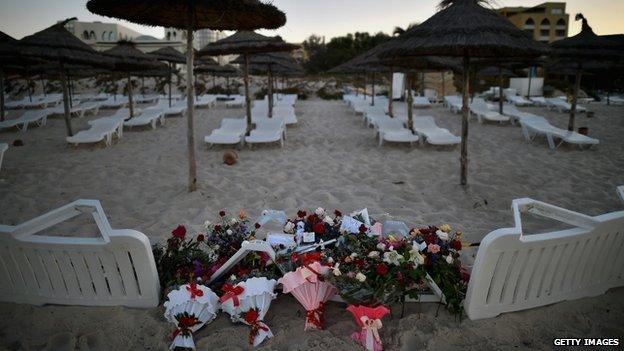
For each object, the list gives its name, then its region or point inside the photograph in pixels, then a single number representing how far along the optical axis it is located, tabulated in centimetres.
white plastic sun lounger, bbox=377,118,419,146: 801
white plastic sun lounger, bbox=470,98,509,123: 1124
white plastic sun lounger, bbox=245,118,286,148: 805
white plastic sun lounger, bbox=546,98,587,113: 1423
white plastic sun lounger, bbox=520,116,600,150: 751
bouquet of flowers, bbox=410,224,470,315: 227
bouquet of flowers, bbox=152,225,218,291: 252
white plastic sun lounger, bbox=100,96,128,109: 1622
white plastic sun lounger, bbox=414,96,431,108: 1689
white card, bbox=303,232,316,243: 271
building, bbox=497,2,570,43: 4456
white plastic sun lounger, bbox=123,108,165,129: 1051
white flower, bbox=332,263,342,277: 216
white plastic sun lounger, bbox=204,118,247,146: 800
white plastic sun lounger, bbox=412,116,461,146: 782
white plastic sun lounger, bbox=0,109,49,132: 1011
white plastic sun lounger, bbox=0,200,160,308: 211
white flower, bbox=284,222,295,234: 291
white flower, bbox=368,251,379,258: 228
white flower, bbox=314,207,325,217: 293
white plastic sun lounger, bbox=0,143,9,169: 566
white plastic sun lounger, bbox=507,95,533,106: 1777
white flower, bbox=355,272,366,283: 210
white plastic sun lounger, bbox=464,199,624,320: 202
